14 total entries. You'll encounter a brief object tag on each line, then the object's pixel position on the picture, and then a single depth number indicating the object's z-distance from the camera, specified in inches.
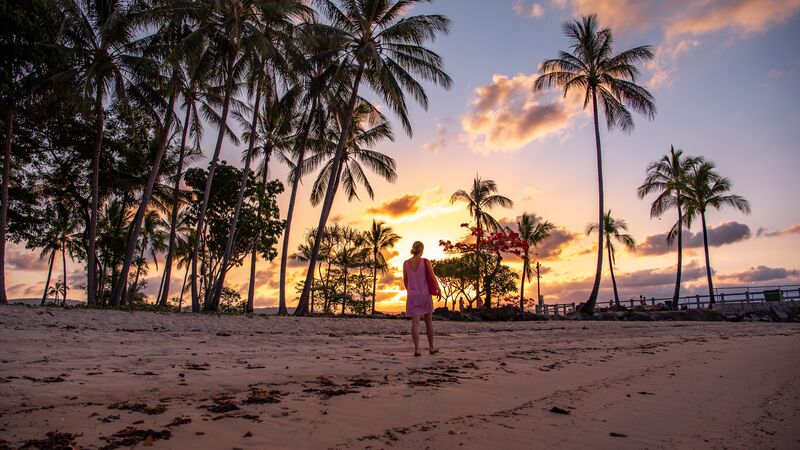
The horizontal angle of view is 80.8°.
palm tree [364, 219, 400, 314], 1424.7
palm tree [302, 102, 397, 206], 850.8
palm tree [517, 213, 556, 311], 1507.1
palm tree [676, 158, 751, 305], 1167.6
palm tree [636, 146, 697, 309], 1183.6
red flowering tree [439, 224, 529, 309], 1104.4
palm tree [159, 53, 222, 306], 794.2
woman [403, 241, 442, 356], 261.6
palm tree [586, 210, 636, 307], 1550.2
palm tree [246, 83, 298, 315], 744.2
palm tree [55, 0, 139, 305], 610.5
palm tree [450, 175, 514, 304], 1254.9
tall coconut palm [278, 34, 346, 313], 685.9
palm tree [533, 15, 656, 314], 880.3
